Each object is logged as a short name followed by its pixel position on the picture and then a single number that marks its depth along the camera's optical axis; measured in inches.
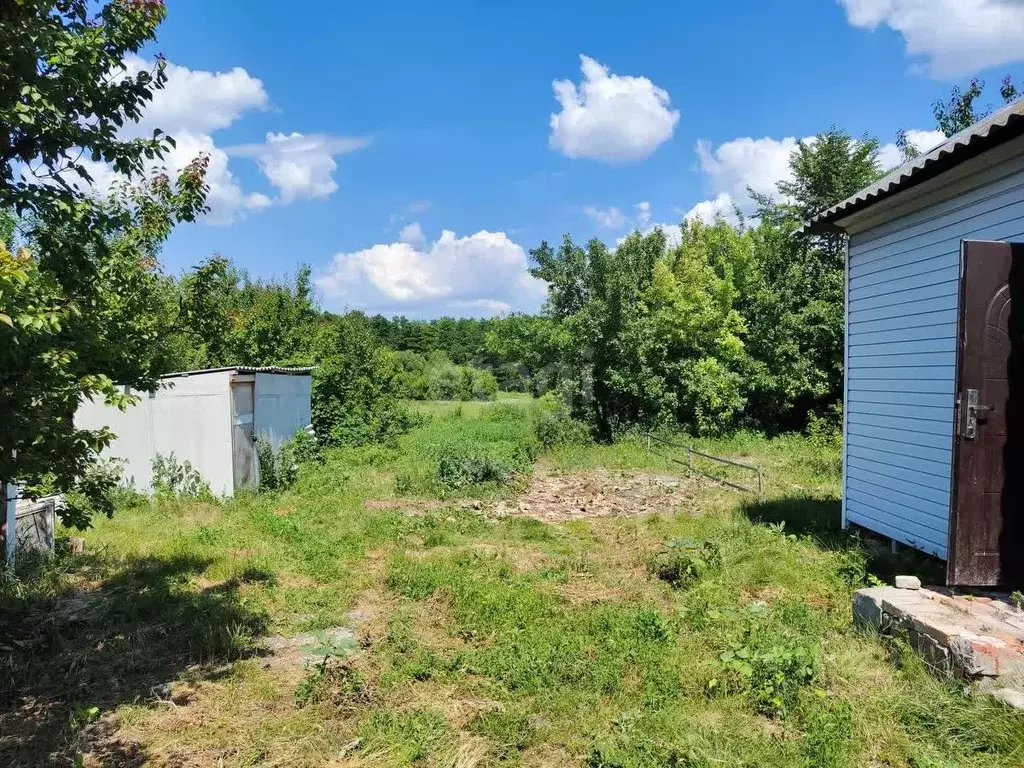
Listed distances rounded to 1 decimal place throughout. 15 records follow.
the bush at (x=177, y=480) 445.1
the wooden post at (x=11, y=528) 265.0
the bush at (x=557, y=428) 732.7
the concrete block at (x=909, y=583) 197.9
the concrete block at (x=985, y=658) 147.8
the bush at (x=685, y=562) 250.4
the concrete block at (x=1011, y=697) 139.7
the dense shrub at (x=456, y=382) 1656.0
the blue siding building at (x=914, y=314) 206.4
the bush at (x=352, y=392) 676.1
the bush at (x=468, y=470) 474.9
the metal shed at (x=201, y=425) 444.5
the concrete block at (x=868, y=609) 187.3
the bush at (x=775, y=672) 156.4
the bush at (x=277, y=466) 474.3
